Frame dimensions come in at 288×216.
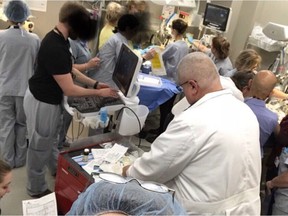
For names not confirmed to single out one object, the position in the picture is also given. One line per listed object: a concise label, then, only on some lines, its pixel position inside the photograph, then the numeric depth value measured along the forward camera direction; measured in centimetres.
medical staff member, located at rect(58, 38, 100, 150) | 304
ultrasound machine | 232
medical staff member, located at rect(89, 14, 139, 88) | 304
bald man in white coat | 151
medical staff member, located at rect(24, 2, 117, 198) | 217
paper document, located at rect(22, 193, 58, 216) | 208
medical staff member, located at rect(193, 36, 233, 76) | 377
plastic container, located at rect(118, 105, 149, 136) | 238
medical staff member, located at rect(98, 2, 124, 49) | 344
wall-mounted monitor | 463
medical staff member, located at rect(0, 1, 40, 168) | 266
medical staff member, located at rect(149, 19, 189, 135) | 397
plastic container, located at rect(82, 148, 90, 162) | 217
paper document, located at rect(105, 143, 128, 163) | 219
